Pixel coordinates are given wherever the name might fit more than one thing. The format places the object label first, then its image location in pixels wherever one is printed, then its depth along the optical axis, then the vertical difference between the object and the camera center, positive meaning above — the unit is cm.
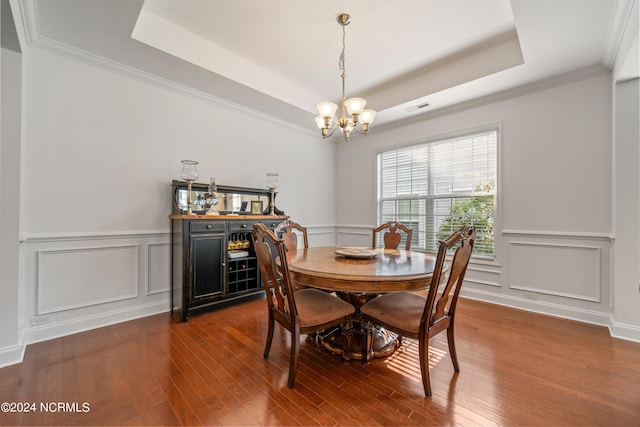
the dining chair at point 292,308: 175 -68
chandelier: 237 +93
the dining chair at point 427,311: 166 -67
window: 358 +43
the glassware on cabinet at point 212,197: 321 +21
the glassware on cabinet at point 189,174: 299 +46
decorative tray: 231 -34
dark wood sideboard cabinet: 288 -51
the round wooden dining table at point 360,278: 171 -41
